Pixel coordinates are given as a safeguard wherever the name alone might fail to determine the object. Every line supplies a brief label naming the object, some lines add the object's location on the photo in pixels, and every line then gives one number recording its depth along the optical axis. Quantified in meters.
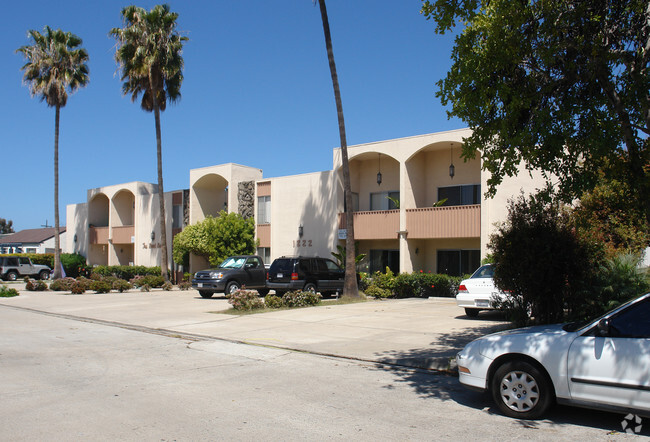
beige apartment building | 23.62
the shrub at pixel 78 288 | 25.06
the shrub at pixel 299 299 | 17.41
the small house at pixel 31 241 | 65.81
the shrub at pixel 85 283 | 25.44
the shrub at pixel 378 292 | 21.81
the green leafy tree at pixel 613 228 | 14.11
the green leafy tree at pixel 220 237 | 30.03
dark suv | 20.28
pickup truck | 21.97
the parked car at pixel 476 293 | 13.61
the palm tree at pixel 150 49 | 29.75
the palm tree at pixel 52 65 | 34.62
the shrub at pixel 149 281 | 27.92
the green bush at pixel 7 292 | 24.14
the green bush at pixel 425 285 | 22.06
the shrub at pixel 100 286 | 25.30
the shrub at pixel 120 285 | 26.06
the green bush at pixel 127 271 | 35.76
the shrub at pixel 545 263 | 9.69
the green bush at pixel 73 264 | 41.44
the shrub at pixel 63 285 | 26.89
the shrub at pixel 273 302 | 16.97
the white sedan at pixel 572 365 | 5.22
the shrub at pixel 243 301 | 16.28
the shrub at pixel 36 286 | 27.77
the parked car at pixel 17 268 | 38.81
